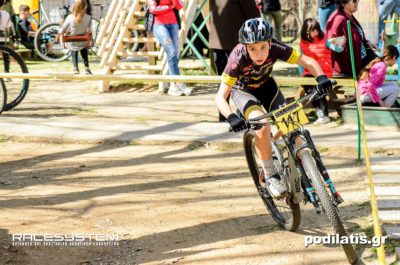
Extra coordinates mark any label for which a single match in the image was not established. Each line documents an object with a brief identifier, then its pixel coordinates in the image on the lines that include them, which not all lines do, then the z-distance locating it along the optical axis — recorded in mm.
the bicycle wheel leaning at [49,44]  20078
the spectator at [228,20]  10211
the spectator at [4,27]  13719
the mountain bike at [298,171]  5375
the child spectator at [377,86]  9891
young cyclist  6023
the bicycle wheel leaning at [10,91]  11188
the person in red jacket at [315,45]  10773
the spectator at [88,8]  16938
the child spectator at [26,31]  21125
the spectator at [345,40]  10375
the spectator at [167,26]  12461
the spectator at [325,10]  13234
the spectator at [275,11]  19984
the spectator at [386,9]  15445
